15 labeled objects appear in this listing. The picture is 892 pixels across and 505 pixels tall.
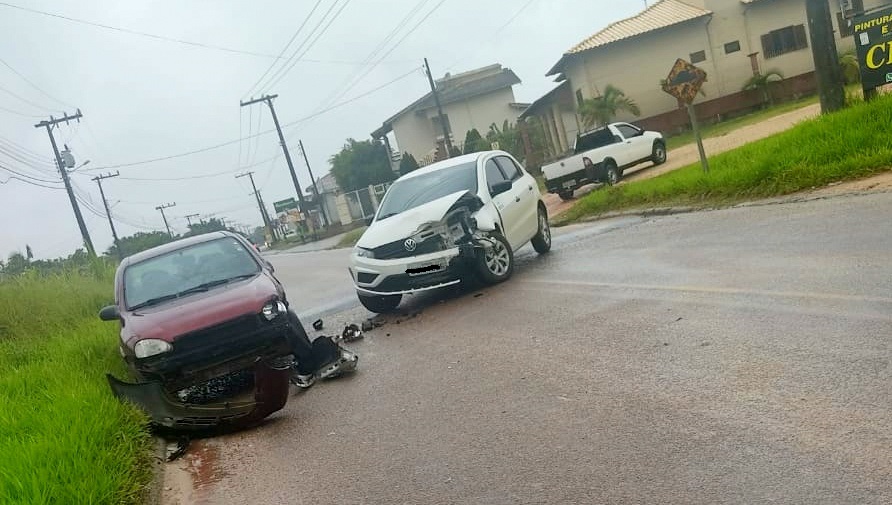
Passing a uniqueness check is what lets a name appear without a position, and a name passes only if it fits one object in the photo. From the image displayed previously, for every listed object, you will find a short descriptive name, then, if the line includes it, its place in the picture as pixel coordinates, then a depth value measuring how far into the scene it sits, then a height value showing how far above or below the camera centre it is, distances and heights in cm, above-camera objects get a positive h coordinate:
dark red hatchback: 686 -108
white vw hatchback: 1032 -92
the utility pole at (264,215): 9465 -15
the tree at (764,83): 3456 -37
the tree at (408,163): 5292 +62
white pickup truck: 2381 -120
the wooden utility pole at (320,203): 6394 -42
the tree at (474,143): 4288 +64
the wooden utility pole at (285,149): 5776 +421
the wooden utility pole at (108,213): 6734 +375
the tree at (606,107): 3488 +46
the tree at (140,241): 8475 +70
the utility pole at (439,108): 4140 +289
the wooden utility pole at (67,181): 3978 +442
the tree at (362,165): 6569 +174
